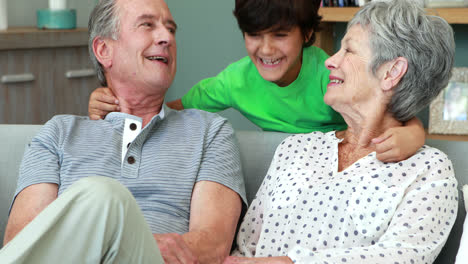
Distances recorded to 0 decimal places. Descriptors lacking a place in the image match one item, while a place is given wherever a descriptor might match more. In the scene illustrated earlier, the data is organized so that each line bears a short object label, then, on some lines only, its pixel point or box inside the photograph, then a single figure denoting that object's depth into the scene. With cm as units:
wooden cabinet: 288
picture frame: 268
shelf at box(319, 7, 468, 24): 242
